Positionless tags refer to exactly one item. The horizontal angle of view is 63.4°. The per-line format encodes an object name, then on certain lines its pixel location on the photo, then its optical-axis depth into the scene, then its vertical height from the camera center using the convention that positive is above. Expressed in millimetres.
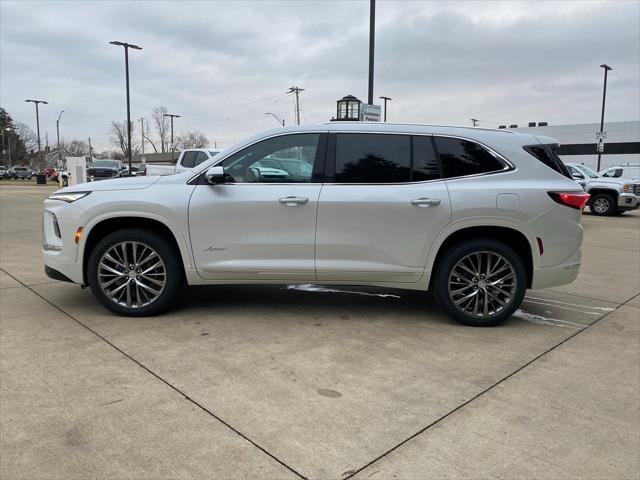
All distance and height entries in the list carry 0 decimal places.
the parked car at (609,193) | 17953 -349
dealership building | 56562 +4645
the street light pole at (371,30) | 13383 +3844
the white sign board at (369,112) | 13109 +1709
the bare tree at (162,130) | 98188 +8946
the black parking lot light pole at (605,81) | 34609 +6699
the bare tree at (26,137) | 103750 +7607
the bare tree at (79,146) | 116150 +6681
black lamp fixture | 13664 +1892
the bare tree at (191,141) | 102250 +6949
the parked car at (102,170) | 35062 +335
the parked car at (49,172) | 54944 +234
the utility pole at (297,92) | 54375 +9001
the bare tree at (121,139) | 98625 +6962
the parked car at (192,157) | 15295 +585
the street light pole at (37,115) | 57531 +6571
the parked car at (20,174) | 62812 -14
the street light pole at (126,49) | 32125 +7821
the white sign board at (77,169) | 24391 +267
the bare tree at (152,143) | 101488 +6398
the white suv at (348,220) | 4625 -375
